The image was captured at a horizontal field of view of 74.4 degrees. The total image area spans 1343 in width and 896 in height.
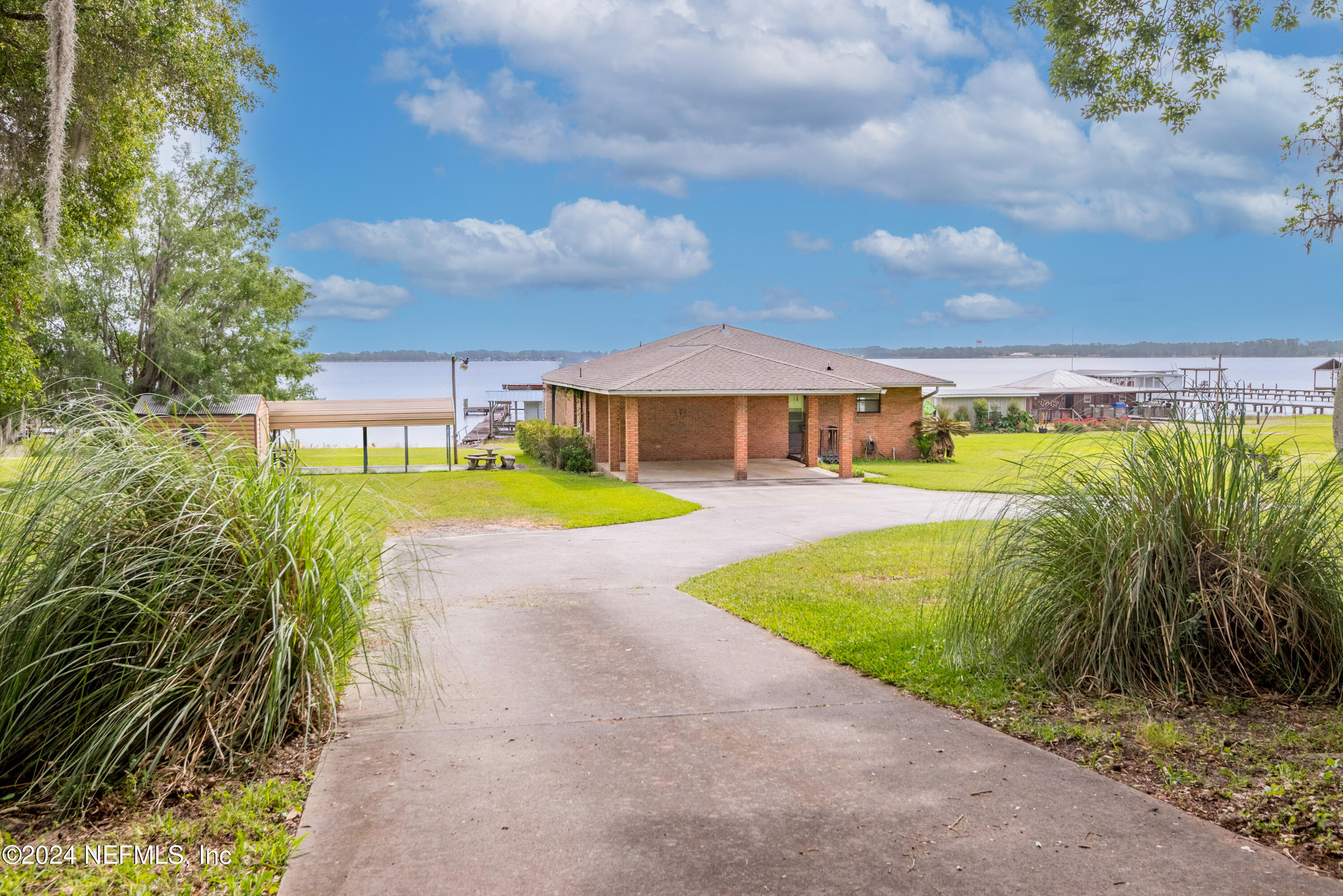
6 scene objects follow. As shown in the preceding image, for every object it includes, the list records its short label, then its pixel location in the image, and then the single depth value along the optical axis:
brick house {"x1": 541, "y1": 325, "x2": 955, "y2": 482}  22.23
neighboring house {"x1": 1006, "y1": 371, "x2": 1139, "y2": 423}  48.56
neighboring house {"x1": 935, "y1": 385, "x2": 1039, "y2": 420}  43.78
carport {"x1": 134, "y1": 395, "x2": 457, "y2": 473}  24.53
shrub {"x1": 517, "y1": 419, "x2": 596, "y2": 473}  24.11
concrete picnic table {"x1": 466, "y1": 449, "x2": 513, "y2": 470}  25.95
